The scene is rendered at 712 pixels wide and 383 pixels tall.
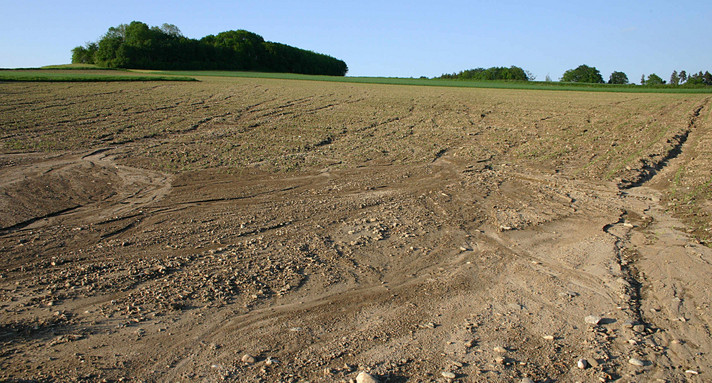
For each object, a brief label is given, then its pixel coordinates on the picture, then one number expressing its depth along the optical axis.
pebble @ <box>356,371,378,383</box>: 3.76
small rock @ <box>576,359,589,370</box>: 4.07
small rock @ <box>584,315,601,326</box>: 4.80
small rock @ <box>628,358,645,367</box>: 4.11
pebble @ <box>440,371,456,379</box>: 3.91
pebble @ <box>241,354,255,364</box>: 4.09
